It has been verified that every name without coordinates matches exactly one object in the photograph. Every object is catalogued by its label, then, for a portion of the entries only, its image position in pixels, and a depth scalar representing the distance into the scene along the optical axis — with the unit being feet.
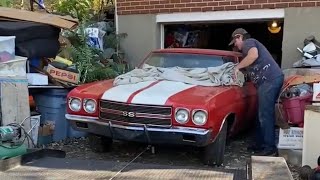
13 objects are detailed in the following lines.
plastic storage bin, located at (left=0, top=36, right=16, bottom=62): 20.53
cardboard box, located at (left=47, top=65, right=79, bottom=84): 23.49
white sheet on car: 19.75
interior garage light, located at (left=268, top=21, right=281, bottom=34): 30.78
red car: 16.98
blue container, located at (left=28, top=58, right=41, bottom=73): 23.91
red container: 19.42
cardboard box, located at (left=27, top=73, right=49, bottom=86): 22.38
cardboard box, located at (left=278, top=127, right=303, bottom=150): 19.33
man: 20.42
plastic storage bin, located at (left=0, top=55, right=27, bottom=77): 19.97
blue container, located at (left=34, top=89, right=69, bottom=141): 22.66
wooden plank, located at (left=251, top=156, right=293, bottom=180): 10.30
